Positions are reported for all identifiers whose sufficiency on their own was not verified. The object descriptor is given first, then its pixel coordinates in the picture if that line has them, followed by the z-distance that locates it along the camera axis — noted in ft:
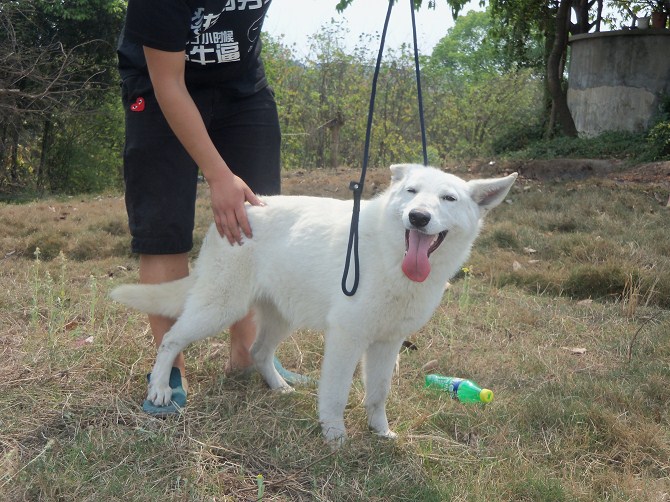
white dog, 8.25
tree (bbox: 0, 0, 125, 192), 39.40
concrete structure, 40.65
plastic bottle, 9.90
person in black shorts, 7.93
